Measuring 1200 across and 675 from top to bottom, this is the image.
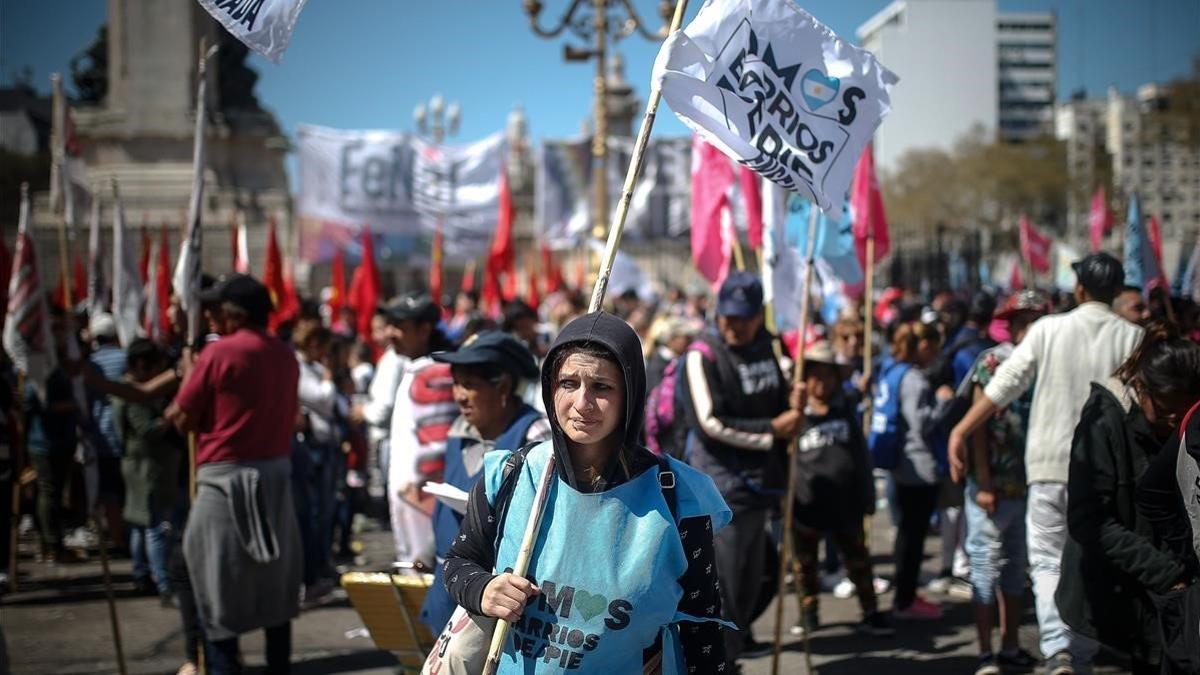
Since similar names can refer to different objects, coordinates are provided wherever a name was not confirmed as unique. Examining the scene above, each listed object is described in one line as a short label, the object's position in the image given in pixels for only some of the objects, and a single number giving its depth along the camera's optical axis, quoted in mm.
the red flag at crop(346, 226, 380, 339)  13648
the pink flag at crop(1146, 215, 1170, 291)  9350
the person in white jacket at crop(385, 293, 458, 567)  5039
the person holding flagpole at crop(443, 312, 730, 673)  2723
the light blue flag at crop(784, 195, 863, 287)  8047
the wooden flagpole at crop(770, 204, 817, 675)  4984
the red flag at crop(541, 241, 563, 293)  20941
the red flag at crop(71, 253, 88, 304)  14633
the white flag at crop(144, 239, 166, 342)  8906
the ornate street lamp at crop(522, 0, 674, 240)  14547
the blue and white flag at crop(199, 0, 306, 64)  4016
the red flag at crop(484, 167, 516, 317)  15219
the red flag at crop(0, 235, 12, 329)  8579
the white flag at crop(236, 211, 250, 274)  11591
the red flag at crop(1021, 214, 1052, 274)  19056
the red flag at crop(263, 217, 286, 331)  12259
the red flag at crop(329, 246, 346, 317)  16344
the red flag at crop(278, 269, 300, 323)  12459
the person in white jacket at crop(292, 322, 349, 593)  7621
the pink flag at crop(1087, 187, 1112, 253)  18078
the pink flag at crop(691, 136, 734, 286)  9117
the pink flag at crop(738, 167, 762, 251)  8984
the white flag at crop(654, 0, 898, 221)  3953
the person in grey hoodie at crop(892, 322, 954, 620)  7055
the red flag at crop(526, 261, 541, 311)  17531
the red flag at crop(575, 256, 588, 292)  23722
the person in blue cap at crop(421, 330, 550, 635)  4082
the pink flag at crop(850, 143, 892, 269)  8867
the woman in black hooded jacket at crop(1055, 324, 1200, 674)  3869
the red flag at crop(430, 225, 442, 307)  15195
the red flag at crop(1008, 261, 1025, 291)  25577
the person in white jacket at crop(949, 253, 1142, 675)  5031
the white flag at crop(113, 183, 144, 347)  9852
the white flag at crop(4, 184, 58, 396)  6262
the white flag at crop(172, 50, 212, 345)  5617
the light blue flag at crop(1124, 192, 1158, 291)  9906
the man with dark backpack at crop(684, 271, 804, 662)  5441
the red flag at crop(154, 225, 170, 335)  12484
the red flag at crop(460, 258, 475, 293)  19328
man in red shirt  5094
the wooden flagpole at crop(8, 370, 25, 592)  7582
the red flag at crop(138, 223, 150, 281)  13920
